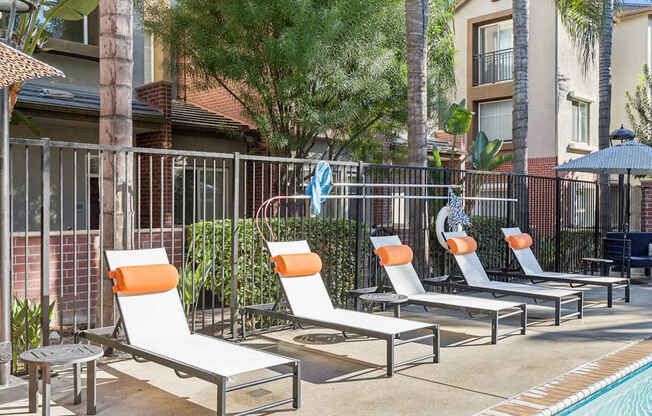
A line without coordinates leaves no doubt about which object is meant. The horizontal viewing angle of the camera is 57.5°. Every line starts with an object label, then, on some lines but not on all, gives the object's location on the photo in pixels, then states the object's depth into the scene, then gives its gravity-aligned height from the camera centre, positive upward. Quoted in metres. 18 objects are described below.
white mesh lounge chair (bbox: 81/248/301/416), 4.40 -1.20
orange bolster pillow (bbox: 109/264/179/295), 5.25 -0.68
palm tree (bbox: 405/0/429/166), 10.36 +2.23
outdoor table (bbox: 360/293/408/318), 6.70 -1.08
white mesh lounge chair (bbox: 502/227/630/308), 9.20 -1.15
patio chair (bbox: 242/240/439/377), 5.89 -1.17
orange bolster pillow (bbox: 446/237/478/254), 8.97 -0.62
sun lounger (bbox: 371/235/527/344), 6.92 -1.19
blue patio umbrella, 11.29 +0.87
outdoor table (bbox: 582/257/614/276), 11.20 -1.40
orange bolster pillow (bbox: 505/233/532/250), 10.16 -0.65
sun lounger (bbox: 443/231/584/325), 7.95 -1.17
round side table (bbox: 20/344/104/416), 3.96 -1.06
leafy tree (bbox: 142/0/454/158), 10.70 +2.78
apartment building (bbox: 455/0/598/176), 22.69 +4.93
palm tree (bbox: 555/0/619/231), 16.58 +4.89
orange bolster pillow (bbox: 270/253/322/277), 6.65 -0.69
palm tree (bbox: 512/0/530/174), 13.95 +2.89
